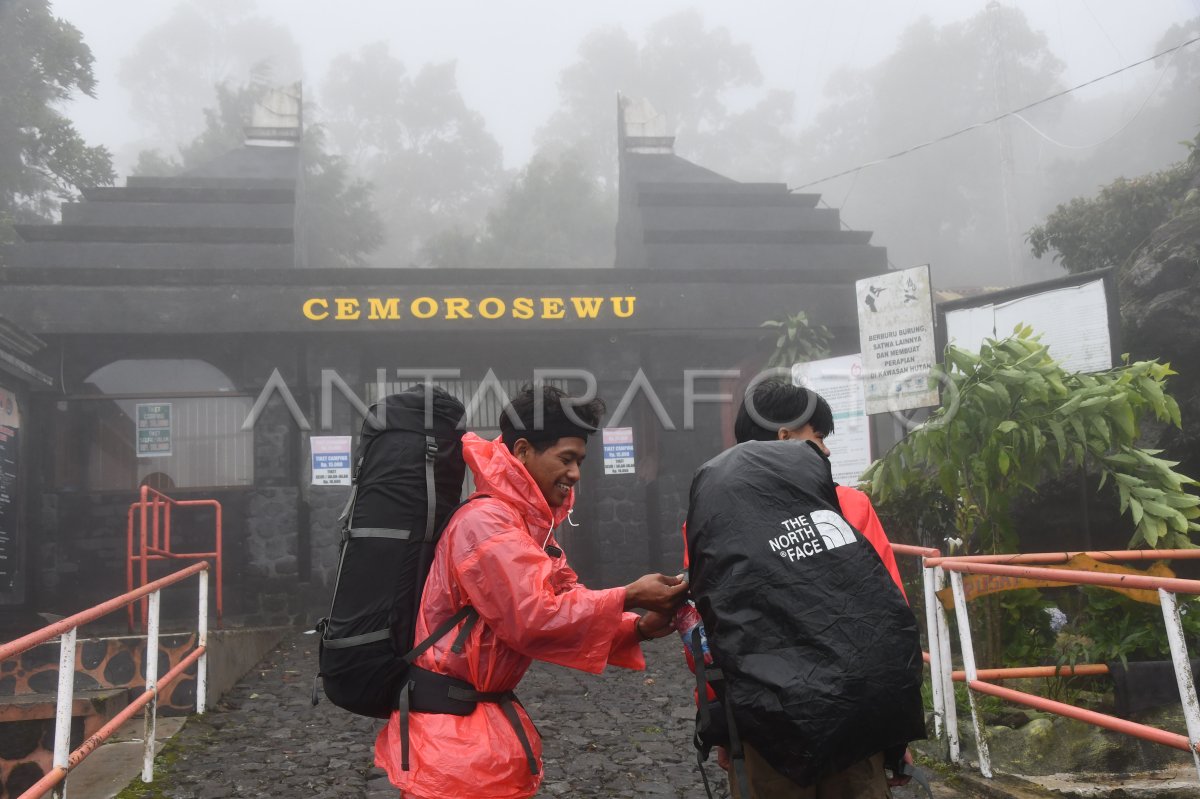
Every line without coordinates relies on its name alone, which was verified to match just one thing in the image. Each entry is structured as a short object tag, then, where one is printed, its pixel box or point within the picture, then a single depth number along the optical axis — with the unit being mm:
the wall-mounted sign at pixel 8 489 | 10398
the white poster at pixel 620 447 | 12914
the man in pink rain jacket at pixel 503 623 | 2371
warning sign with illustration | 9328
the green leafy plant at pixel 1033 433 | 6031
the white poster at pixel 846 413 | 10430
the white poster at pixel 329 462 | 12117
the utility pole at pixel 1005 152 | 45219
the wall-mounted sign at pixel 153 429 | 12391
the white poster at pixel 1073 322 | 8305
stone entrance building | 12008
